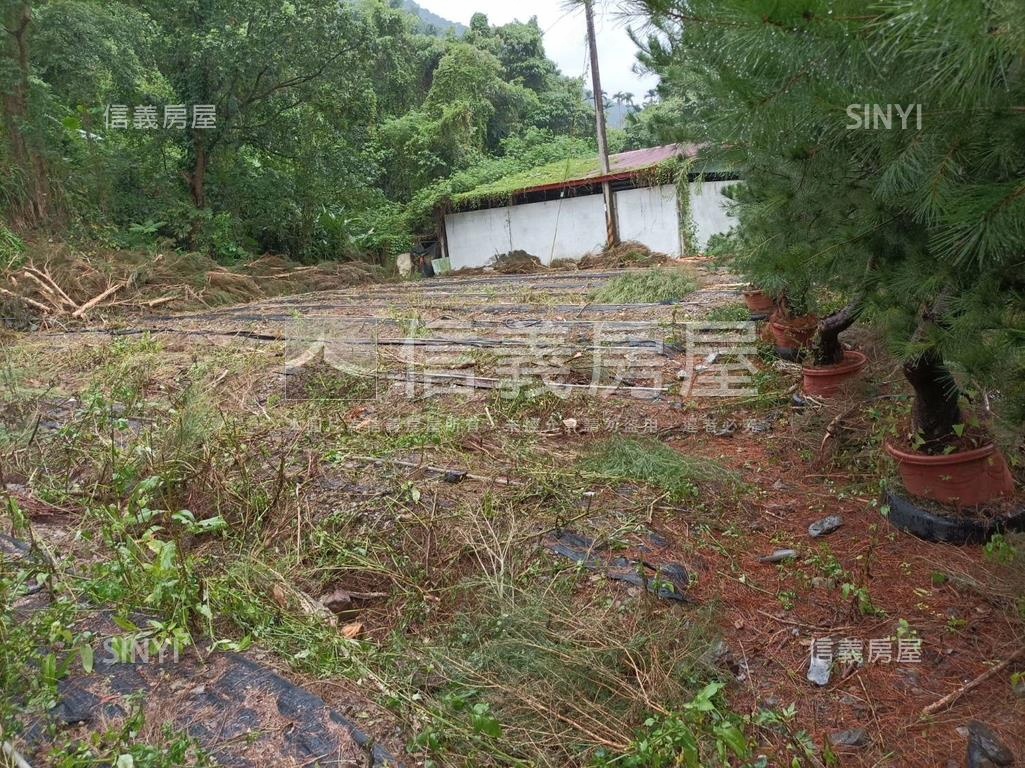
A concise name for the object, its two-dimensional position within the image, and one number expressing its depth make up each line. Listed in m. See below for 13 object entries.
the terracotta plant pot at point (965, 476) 2.88
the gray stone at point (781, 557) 2.85
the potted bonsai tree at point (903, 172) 1.43
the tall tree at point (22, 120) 10.08
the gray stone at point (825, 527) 3.04
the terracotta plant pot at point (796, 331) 5.06
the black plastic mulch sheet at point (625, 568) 2.50
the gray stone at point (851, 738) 1.92
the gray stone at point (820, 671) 2.16
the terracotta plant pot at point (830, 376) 4.28
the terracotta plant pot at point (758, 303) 6.23
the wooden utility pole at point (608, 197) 13.69
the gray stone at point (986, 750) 1.80
